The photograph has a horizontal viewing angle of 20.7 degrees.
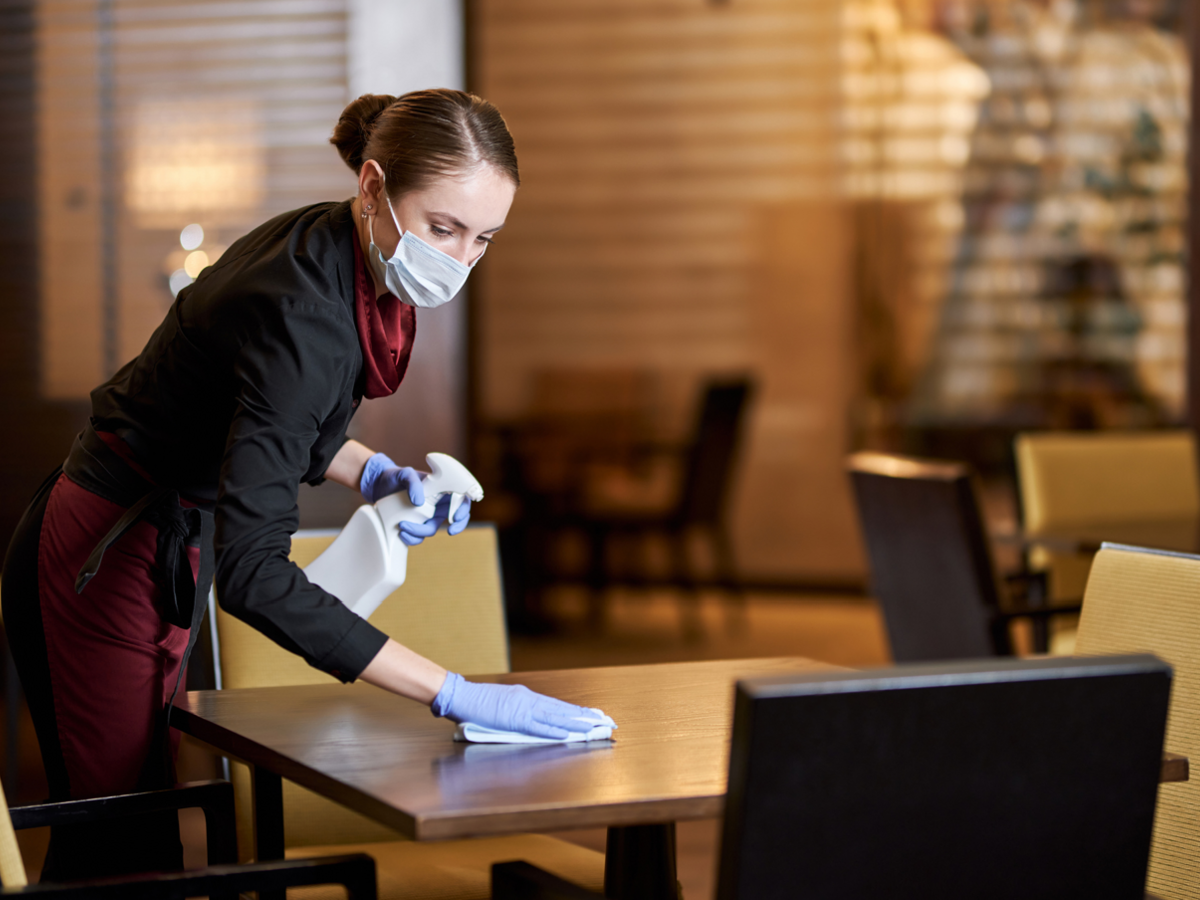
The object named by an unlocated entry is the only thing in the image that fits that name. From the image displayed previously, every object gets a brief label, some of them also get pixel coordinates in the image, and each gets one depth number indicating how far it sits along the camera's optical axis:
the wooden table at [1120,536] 4.87
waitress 3.48
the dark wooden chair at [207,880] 3.26
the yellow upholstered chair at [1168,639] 3.64
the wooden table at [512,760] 3.27
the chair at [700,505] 9.39
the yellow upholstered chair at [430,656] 3.89
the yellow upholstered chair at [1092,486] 6.18
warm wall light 5.68
